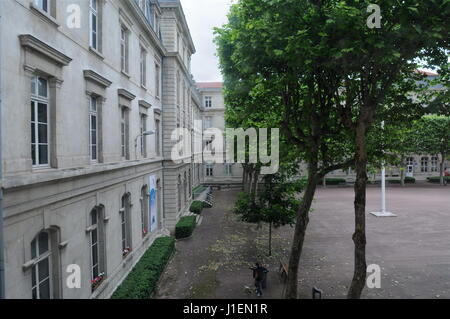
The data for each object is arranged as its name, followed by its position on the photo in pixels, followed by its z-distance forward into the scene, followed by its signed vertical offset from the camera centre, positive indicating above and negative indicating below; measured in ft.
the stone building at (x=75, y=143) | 20.25 +0.45
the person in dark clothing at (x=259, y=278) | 39.14 -16.29
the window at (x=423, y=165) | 182.45 -10.46
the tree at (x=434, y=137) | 144.36 +4.58
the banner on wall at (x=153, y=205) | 55.88 -10.24
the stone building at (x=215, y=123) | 171.12 +13.41
